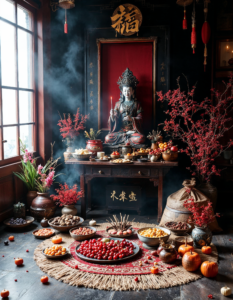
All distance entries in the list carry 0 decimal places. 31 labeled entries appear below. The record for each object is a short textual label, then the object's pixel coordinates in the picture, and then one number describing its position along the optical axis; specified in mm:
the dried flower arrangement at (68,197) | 5074
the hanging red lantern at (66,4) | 5219
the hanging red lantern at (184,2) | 5516
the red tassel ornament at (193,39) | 5176
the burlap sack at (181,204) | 4477
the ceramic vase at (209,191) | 5078
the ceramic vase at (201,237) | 3965
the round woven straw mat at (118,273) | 3230
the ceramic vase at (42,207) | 5062
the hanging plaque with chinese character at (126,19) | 5984
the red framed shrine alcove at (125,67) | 6129
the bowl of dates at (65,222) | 4453
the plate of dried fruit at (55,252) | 3706
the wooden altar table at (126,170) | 5012
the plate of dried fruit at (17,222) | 4680
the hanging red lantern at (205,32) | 5559
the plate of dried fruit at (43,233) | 4387
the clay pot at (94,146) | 5625
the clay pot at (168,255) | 3598
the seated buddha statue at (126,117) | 5971
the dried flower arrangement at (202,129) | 5047
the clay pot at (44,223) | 4836
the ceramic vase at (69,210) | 5113
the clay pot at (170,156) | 5090
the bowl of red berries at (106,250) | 3623
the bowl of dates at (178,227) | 4117
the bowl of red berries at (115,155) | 5289
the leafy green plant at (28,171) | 5268
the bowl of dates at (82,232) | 4156
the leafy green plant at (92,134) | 5932
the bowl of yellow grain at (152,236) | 3877
